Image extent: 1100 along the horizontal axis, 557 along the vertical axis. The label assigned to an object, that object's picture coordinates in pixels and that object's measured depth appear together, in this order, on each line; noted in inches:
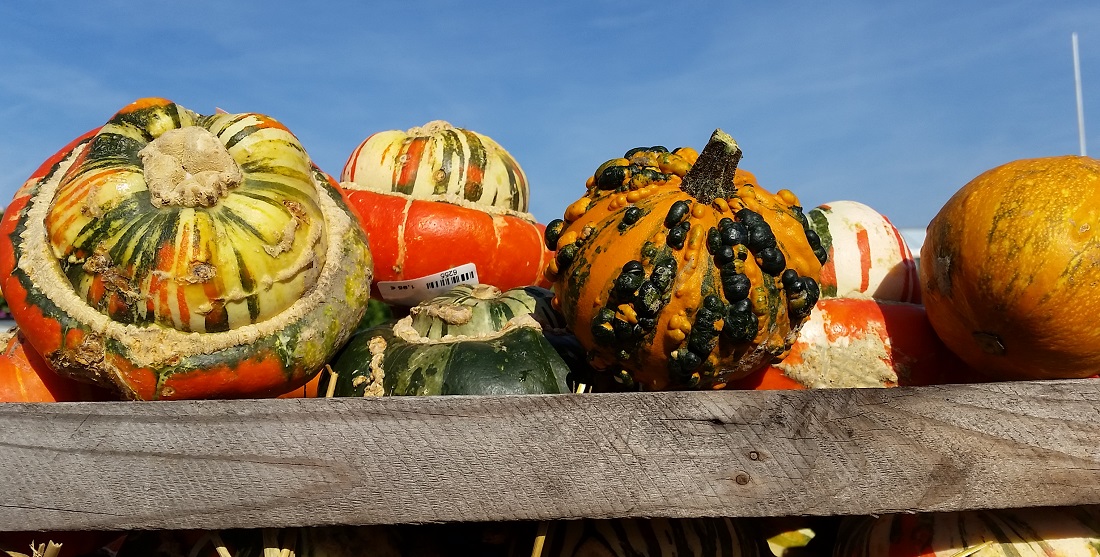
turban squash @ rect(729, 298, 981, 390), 25.6
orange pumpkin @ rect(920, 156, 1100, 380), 21.2
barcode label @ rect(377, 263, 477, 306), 32.0
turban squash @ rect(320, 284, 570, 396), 25.2
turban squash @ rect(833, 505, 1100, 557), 22.0
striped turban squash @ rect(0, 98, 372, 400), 21.1
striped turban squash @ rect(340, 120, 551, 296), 31.9
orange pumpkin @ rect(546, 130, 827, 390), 21.2
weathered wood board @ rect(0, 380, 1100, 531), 18.9
